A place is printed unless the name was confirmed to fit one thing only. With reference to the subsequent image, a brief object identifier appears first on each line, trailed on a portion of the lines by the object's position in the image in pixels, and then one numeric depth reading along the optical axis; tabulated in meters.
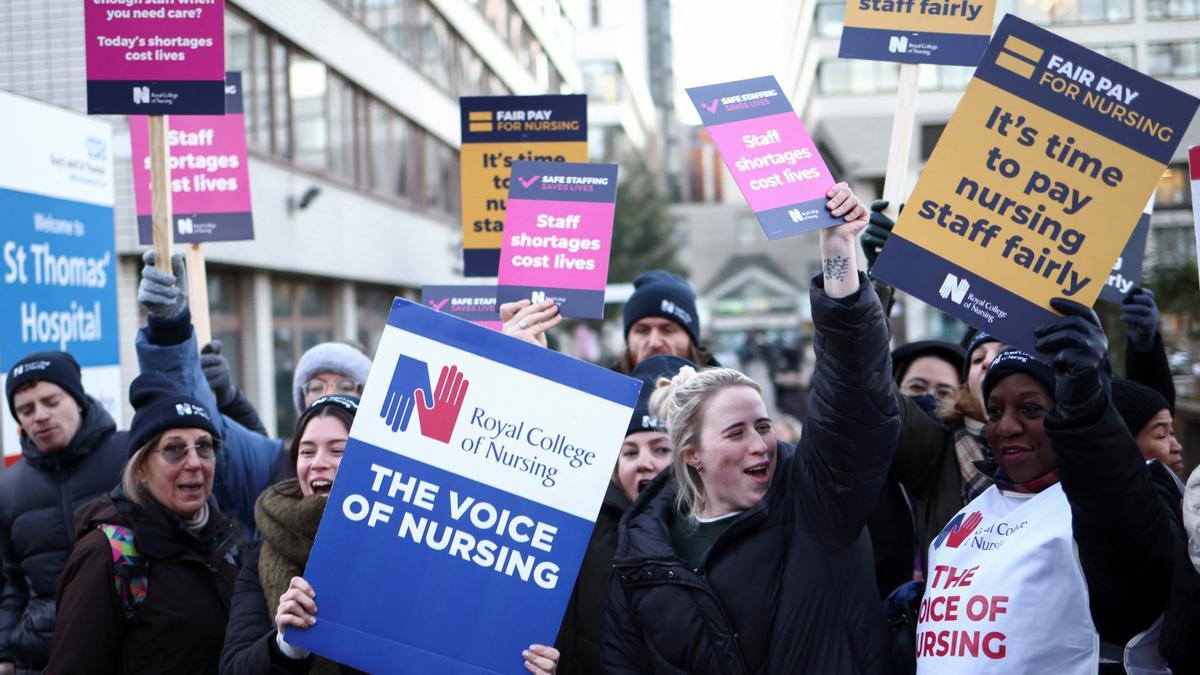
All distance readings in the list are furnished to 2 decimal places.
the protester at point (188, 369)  4.62
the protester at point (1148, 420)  3.67
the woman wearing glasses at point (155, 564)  3.61
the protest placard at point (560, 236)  4.19
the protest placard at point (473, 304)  5.89
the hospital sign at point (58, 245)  5.76
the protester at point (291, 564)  3.07
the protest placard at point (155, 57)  4.78
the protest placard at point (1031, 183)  2.99
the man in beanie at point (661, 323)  5.36
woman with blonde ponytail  3.00
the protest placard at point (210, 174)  6.24
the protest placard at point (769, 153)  3.35
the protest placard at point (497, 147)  5.52
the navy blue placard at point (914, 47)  4.42
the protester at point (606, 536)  3.56
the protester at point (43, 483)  4.54
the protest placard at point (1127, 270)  4.63
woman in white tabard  2.61
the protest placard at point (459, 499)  3.06
